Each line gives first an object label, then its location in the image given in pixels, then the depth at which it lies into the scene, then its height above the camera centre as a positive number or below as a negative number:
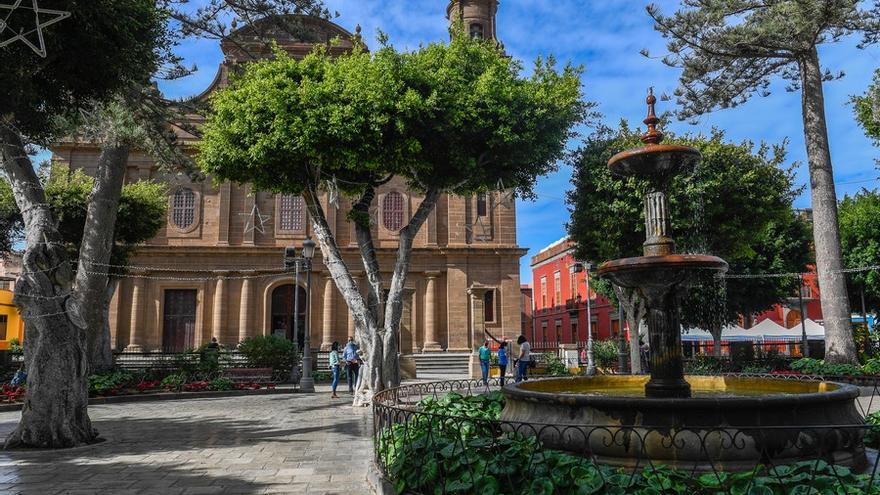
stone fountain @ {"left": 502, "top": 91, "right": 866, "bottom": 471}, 4.99 -0.74
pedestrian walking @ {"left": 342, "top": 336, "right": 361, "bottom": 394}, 15.97 -0.76
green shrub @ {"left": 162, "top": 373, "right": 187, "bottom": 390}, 17.11 -1.34
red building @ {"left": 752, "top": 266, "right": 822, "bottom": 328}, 37.78 +0.53
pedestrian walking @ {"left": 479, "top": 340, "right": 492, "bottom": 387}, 19.44 -0.94
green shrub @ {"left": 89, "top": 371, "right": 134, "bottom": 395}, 15.33 -1.23
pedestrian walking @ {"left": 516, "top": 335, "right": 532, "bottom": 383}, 16.28 -0.89
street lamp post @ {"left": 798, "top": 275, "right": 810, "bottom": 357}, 22.33 -0.83
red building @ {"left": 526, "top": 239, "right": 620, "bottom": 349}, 39.53 +1.41
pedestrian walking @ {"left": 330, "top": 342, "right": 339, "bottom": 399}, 16.06 -0.89
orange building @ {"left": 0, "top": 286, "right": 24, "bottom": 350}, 23.28 +0.51
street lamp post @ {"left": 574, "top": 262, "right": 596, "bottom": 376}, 21.00 -0.89
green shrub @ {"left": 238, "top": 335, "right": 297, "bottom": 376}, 21.38 -0.79
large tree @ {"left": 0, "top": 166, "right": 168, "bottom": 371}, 20.56 +4.01
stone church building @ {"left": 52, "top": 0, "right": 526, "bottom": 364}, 27.97 +2.83
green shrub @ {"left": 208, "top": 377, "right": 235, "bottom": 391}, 17.47 -1.47
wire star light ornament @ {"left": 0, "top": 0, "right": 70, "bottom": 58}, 6.25 +3.21
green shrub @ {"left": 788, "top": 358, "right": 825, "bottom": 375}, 16.54 -1.23
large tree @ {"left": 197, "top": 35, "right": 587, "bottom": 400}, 13.06 +4.25
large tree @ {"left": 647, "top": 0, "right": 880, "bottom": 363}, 16.80 +7.67
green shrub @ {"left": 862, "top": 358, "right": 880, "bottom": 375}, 15.61 -1.20
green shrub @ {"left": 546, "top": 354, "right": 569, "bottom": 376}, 22.42 -1.54
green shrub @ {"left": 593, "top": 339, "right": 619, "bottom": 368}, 24.95 -1.24
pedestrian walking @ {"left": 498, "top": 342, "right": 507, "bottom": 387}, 17.70 -0.92
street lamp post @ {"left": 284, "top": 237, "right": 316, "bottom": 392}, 18.09 -0.75
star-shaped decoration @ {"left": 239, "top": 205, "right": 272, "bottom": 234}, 28.48 +5.00
